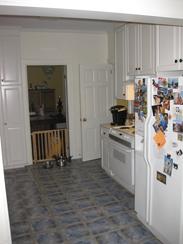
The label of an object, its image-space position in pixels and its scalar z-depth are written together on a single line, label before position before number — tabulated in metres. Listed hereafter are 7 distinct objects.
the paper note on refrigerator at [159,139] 2.46
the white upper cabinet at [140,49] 3.65
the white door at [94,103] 5.38
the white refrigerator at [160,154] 2.29
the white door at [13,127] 4.92
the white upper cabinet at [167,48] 3.03
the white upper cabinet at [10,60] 4.76
